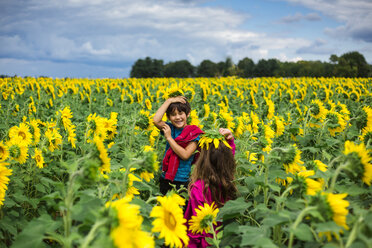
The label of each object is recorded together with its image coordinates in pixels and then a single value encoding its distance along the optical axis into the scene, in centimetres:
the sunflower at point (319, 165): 201
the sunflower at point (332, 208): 135
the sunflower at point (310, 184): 174
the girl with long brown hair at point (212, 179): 286
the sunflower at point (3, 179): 214
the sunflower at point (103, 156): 163
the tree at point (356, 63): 3622
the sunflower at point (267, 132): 330
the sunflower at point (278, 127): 397
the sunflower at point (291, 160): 199
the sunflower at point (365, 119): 316
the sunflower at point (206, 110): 565
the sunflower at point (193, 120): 447
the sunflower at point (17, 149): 283
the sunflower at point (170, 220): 163
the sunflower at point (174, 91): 395
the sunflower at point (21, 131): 350
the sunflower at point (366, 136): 234
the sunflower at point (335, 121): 373
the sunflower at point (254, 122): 412
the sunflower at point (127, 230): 104
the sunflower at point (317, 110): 440
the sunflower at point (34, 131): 364
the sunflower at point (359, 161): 156
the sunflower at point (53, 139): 341
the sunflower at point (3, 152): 250
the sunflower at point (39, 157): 307
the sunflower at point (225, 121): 382
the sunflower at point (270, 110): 641
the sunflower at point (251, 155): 298
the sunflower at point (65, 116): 388
